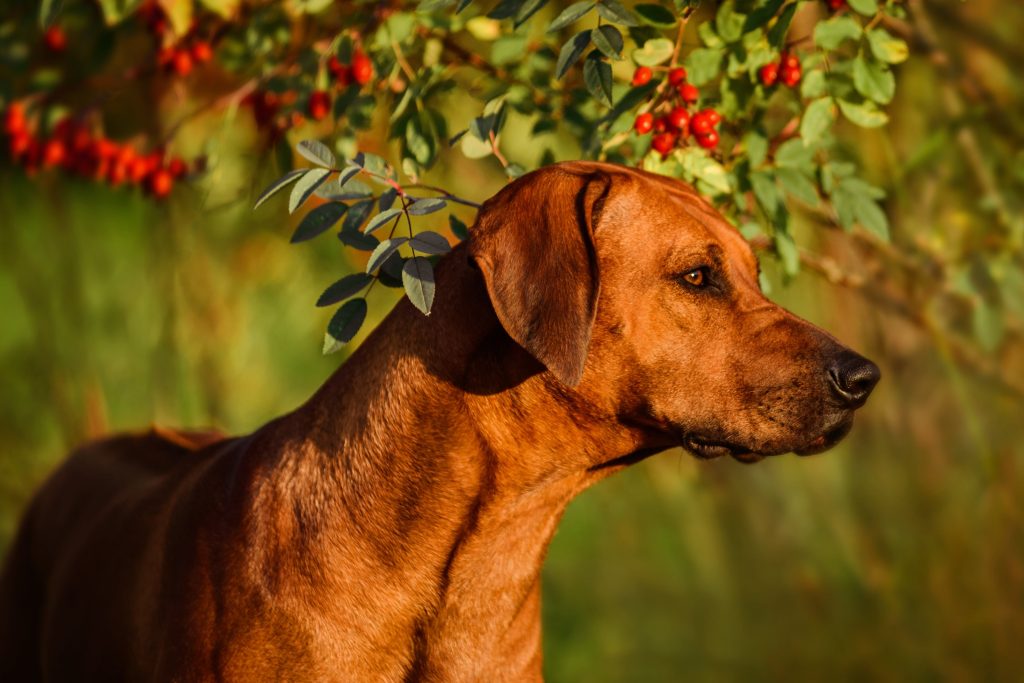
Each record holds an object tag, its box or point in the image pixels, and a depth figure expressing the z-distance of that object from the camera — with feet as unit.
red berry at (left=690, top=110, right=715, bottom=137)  9.16
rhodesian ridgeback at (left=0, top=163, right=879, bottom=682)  8.00
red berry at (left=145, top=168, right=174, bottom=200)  12.50
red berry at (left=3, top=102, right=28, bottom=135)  12.71
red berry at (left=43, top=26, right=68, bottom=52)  13.47
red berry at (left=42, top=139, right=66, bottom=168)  12.82
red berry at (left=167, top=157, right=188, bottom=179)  12.65
